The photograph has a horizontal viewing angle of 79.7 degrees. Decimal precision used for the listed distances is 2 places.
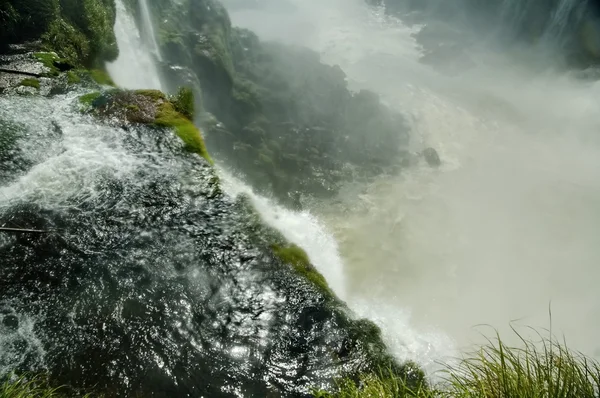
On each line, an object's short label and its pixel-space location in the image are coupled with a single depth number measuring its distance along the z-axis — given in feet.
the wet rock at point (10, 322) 18.53
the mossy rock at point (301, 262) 24.08
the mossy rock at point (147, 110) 34.27
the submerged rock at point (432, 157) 75.46
